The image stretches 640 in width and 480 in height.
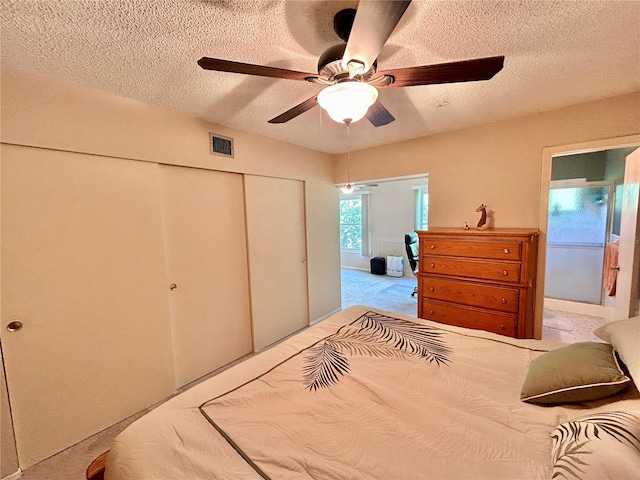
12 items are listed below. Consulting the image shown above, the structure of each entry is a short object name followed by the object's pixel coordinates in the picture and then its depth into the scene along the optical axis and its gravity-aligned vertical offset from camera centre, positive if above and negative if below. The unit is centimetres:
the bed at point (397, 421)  88 -84
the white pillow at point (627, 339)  106 -58
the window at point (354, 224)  700 -16
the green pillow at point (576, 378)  109 -70
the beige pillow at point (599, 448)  74 -71
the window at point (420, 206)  611 +25
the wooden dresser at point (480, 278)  241 -62
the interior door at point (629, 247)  221 -31
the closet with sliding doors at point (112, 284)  165 -48
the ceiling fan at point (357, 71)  105 +67
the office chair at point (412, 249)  462 -57
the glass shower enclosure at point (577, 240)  368 -39
